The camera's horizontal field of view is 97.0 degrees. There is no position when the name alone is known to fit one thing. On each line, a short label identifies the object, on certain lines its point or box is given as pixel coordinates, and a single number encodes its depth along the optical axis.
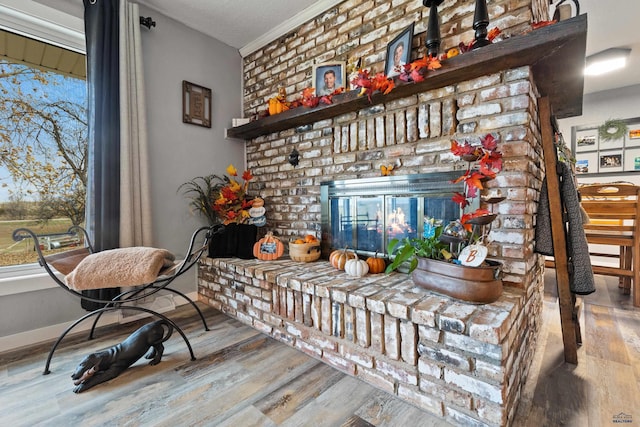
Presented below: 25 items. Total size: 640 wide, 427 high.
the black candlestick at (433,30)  1.62
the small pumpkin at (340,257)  1.92
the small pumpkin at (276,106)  2.49
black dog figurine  1.38
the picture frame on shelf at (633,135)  3.71
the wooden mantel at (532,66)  1.26
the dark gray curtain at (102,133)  2.03
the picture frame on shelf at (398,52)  1.75
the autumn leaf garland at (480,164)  1.29
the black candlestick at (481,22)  1.44
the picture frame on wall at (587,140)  4.02
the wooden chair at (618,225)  2.63
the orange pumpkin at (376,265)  1.85
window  1.91
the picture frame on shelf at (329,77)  2.21
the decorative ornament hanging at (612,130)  3.78
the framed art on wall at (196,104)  2.65
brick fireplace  1.14
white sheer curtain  2.14
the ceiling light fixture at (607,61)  2.94
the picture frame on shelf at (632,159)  3.71
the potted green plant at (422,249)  1.45
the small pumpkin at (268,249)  2.29
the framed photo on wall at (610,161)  3.83
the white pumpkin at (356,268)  1.77
